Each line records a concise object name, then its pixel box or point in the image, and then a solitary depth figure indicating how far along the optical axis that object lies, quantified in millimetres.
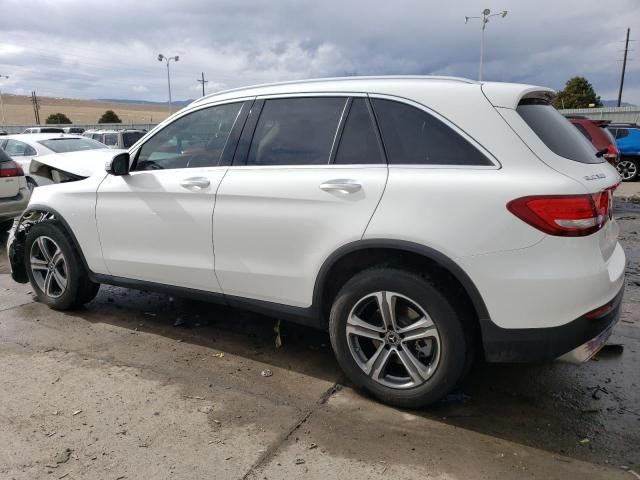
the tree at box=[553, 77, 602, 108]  50722
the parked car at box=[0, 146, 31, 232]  7789
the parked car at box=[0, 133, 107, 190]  10453
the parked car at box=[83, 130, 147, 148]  17047
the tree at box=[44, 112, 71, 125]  66288
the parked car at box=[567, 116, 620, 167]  11070
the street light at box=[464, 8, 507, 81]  29406
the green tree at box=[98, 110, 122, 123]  64000
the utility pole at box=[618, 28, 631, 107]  48144
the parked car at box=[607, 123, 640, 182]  15234
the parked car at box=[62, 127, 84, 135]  33331
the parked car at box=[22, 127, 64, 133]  30000
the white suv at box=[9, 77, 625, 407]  2635
